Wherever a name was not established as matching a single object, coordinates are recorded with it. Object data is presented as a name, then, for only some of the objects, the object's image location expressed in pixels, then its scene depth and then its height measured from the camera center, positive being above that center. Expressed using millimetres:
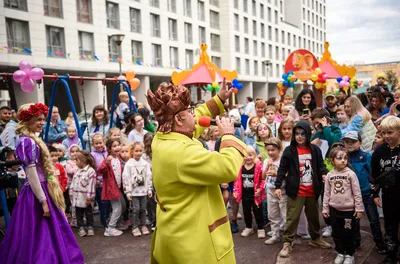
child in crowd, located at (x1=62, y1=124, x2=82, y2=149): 7306 -691
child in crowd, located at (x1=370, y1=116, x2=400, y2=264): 3783 -919
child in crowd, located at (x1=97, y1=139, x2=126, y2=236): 5625 -1273
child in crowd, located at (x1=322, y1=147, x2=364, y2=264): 3955 -1263
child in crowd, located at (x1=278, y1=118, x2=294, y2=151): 5199 -454
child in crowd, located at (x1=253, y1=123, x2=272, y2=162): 5949 -680
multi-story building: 20406 +5089
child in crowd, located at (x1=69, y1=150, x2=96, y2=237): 5555 -1340
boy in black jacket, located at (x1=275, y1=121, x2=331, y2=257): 4418 -1035
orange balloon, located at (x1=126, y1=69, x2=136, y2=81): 8284 +689
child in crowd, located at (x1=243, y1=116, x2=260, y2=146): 6938 -664
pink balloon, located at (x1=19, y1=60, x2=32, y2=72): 6575 +795
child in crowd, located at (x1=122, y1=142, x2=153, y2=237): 5523 -1302
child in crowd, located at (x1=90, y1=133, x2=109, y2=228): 5816 -974
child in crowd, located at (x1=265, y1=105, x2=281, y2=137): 6816 -387
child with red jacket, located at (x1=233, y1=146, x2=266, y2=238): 5121 -1338
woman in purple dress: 3807 -1201
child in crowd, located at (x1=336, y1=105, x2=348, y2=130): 6171 -401
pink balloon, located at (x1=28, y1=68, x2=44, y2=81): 6557 +642
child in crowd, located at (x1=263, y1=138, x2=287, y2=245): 4949 -1334
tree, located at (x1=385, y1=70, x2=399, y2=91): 38097 +2041
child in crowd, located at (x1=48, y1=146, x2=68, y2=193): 5872 -1086
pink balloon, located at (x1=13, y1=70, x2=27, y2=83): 6405 +593
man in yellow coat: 2156 -513
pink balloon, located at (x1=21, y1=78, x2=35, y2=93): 6621 +447
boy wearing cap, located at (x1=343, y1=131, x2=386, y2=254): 4258 -1047
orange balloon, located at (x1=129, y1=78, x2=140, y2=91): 8336 +498
